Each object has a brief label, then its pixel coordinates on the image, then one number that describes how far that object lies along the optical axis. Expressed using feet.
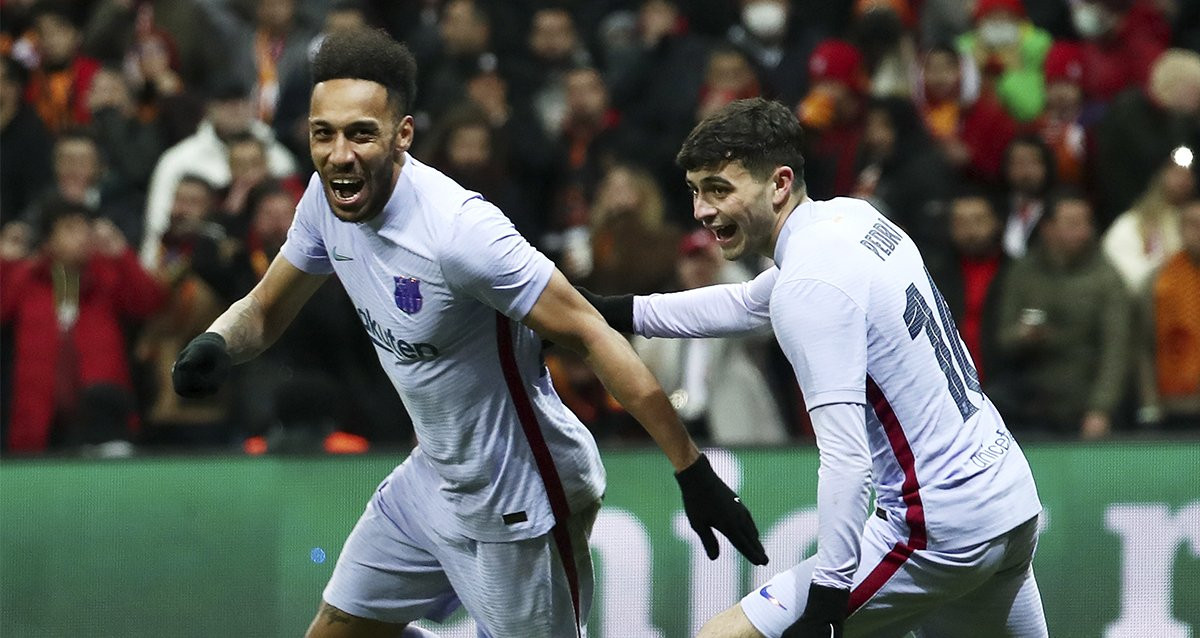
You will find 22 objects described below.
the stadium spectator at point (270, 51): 69.00
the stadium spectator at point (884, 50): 64.69
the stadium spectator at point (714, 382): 51.83
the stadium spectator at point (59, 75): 70.64
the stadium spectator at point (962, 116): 60.85
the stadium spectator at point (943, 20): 69.51
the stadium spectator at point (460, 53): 65.92
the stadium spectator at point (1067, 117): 60.18
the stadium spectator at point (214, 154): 62.44
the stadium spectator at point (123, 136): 65.21
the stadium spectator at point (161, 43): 69.87
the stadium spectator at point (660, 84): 62.13
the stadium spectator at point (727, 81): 63.57
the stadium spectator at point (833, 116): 60.75
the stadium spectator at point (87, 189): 62.18
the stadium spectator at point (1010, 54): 64.13
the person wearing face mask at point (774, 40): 66.49
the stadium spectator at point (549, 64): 66.28
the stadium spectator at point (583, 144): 61.16
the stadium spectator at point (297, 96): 66.23
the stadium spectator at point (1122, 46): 64.44
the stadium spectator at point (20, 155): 66.54
